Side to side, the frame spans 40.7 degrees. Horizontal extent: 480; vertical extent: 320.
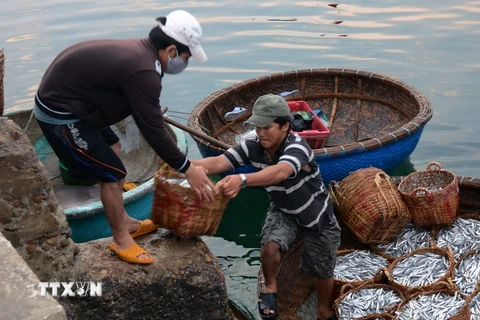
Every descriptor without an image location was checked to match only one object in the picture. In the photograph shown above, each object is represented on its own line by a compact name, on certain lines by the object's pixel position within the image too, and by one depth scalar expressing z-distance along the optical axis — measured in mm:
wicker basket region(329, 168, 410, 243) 6547
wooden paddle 7545
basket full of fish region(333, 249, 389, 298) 6203
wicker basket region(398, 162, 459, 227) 6609
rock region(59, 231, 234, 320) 4828
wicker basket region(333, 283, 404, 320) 5727
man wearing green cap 5215
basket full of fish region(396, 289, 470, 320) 5510
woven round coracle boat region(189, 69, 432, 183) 8781
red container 8500
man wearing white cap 4559
